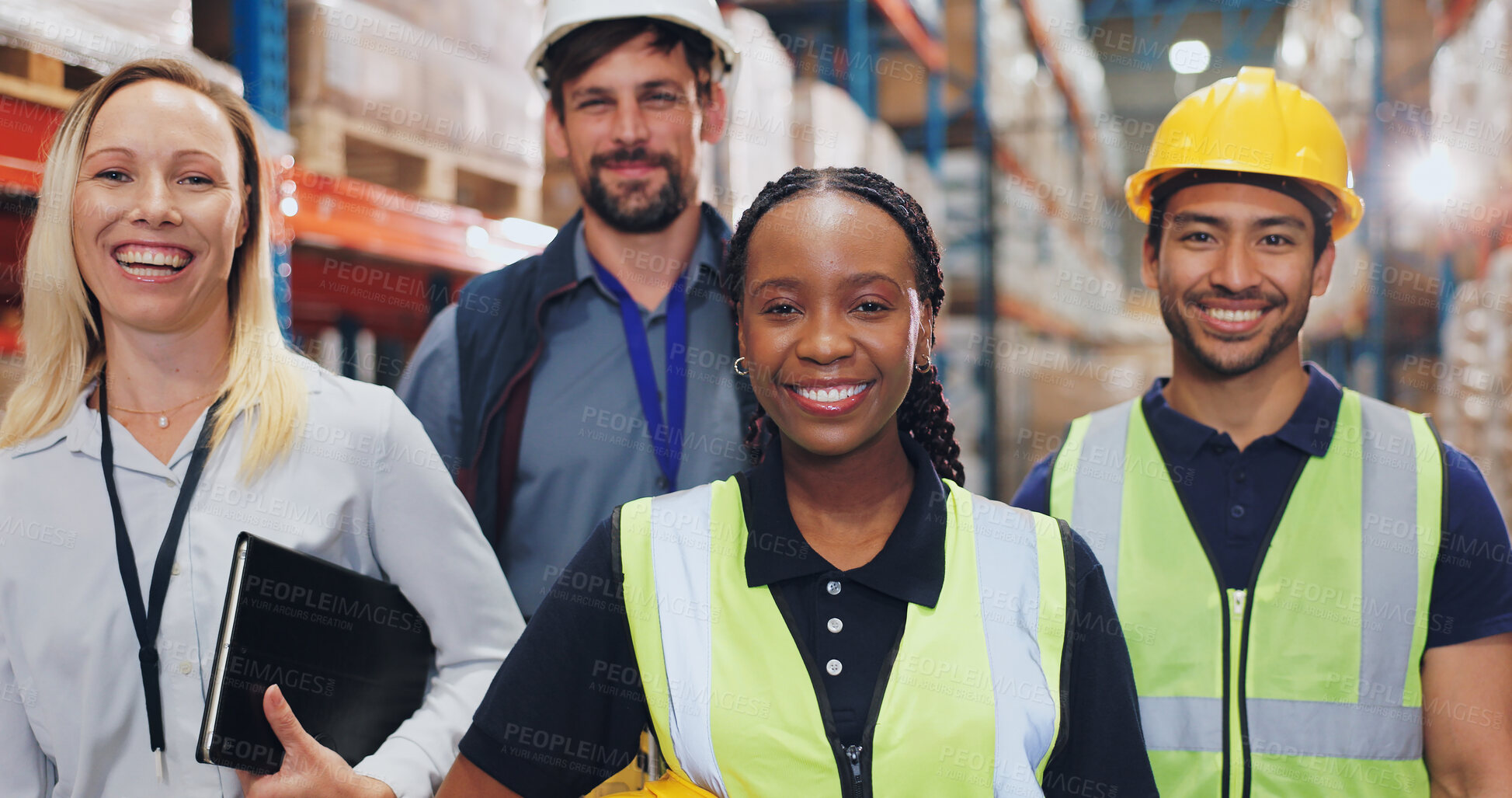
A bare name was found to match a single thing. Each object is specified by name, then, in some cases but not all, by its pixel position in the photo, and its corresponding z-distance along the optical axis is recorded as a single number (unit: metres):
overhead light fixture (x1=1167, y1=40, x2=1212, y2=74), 11.76
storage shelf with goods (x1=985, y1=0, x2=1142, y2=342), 7.58
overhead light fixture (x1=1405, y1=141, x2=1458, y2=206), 5.22
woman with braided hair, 1.24
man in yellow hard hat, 1.75
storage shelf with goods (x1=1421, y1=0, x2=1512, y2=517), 4.20
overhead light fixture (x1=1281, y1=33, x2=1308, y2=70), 8.19
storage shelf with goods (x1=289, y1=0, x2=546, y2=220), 3.31
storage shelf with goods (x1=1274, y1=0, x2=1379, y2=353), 6.31
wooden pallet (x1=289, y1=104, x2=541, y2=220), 3.30
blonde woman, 1.52
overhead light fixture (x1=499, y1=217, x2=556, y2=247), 4.03
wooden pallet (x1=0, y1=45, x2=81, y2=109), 2.39
